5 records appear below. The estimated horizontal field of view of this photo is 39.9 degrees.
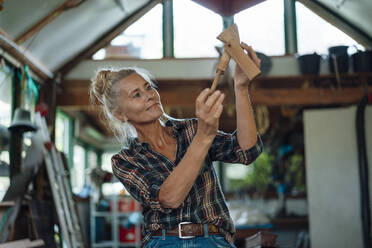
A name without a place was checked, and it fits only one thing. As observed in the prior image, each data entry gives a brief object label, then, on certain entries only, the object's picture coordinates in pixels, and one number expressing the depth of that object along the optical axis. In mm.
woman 1515
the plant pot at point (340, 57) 6816
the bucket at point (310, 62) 6918
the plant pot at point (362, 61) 6816
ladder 5684
